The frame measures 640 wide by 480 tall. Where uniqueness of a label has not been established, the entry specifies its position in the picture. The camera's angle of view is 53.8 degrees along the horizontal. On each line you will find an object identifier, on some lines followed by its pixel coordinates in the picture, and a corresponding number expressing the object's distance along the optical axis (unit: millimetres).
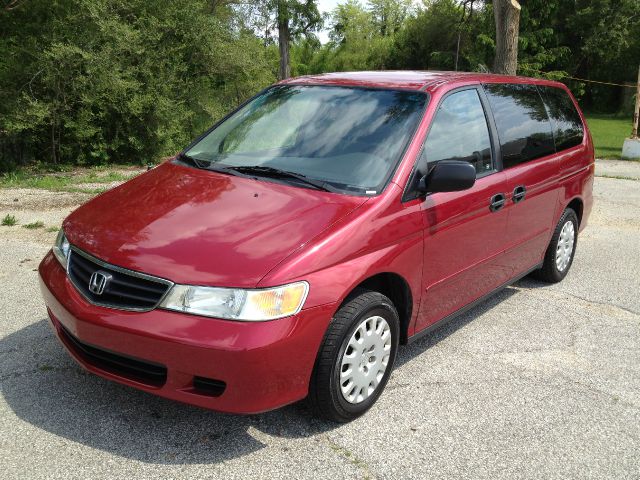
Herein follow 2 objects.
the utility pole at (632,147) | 17391
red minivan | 2852
